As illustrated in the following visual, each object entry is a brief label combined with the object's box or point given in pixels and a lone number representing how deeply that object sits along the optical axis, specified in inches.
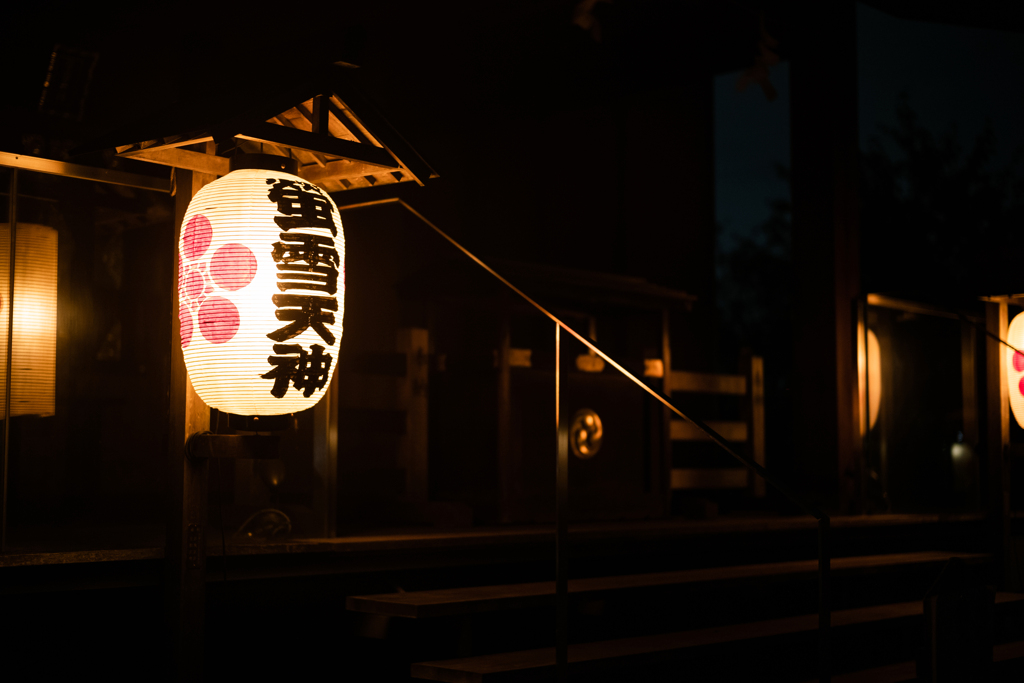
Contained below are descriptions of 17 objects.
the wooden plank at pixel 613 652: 163.8
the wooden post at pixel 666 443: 304.2
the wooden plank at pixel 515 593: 177.9
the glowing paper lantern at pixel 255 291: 150.1
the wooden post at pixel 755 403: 346.0
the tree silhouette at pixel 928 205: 896.3
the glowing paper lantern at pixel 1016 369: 277.5
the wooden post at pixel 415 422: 256.5
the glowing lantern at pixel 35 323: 199.6
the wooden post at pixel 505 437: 261.9
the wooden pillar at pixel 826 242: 328.8
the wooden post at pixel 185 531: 162.1
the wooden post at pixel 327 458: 205.9
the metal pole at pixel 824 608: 147.6
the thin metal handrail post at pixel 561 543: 151.5
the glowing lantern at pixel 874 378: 322.3
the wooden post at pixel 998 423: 289.4
